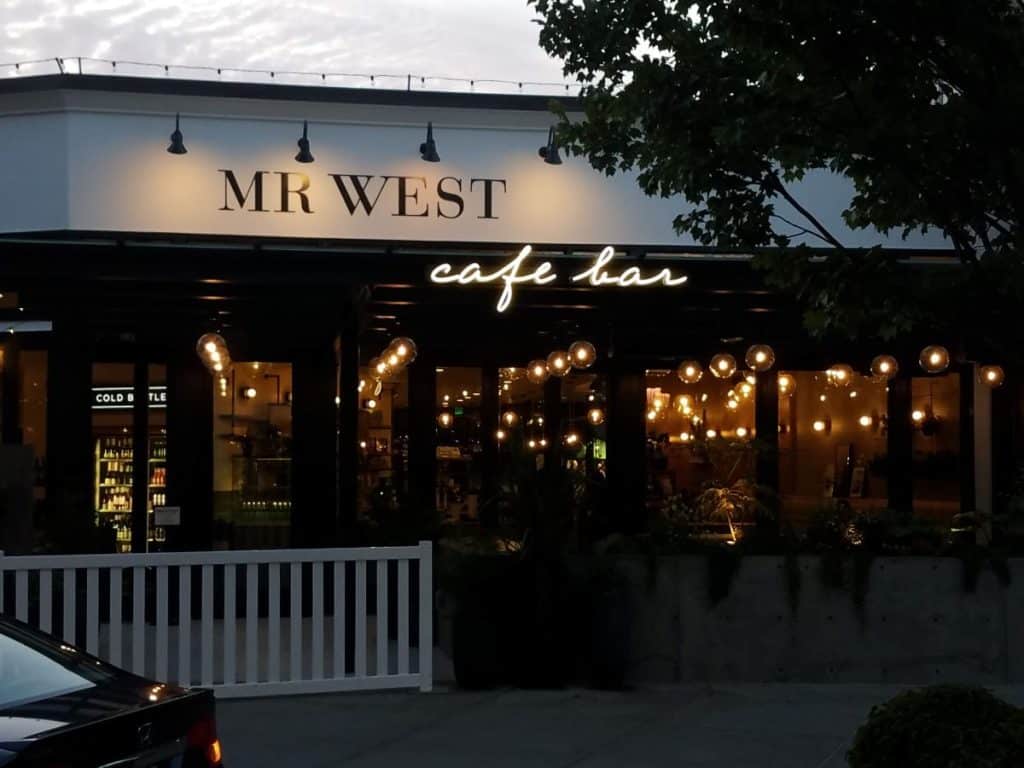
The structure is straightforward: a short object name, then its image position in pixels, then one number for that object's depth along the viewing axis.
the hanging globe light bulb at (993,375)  15.84
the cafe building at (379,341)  12.98
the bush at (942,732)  5.86
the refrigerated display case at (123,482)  15.88
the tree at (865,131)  6.55
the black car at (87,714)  4.51
